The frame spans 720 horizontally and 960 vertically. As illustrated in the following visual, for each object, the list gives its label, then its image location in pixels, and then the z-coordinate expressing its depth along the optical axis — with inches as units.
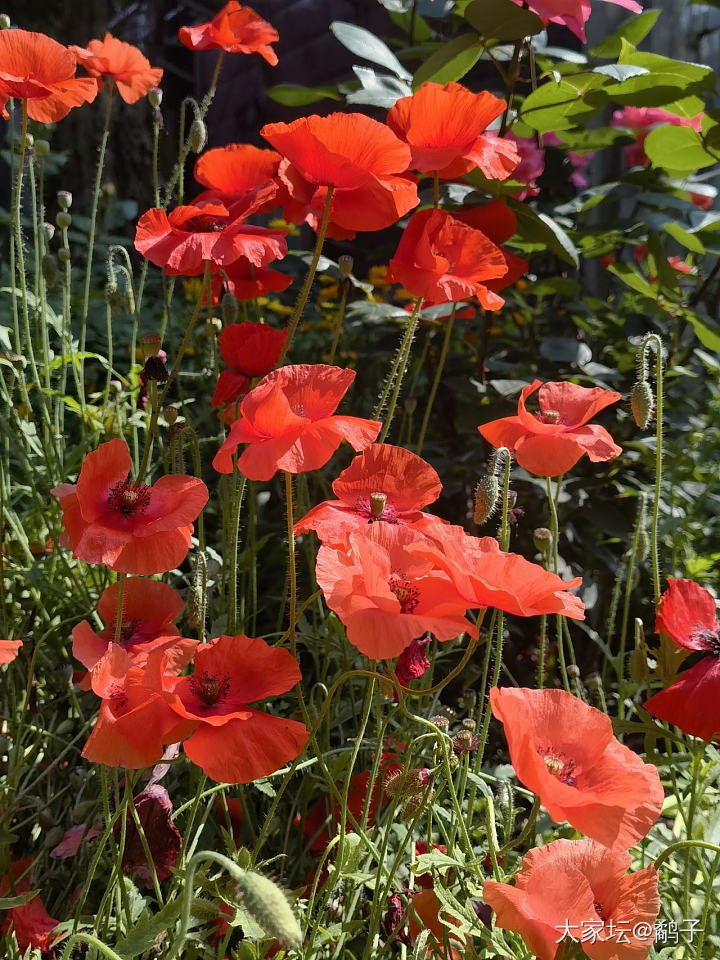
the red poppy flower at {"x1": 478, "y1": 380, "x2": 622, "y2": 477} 24.8
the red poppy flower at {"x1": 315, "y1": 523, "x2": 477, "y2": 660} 21.0
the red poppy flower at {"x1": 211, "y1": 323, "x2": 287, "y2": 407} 26.5
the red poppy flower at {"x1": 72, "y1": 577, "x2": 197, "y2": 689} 24.2
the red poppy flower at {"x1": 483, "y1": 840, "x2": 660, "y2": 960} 21.0
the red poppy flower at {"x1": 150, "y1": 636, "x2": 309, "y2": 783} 21.7
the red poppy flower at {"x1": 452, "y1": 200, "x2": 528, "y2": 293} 29.7
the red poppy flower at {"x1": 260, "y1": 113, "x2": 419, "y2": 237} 23.6
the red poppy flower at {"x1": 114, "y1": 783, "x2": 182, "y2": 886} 24.3
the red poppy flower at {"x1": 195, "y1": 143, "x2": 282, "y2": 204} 26.9
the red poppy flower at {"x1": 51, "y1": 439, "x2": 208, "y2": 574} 22.7
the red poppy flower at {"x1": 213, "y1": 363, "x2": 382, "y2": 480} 22.4
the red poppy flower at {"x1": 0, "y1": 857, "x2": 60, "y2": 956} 25.1
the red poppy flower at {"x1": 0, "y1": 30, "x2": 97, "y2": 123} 26.2
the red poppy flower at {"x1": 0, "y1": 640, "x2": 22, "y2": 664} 22.2
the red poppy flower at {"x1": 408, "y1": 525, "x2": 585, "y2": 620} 21.2
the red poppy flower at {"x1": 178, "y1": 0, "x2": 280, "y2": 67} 30.4
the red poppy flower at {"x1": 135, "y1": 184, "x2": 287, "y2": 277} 25.2
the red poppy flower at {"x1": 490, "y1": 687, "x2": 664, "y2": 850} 20.6
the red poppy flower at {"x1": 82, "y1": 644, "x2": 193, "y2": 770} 21.6
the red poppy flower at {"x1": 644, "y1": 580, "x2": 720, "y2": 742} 24.0
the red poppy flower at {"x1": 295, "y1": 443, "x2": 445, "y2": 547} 23.6
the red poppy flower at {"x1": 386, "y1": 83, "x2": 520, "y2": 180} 24.8
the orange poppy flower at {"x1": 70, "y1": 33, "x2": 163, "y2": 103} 30.2
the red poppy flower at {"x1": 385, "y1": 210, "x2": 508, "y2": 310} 25.6
